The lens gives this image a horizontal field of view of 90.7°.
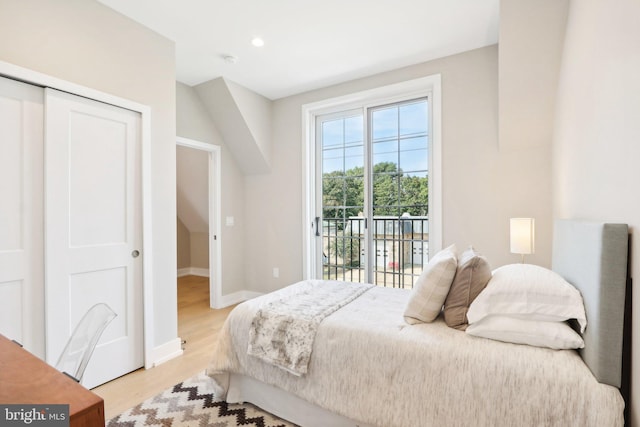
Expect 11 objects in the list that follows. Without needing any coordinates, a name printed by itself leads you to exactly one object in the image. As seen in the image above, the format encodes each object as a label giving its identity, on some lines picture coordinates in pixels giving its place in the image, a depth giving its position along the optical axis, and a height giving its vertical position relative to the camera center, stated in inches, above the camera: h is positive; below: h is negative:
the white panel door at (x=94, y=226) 81.3 -3.9
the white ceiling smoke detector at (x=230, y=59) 121.6 +59.6
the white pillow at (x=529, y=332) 52.2 -20.8
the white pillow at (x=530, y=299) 53.2 -15.4
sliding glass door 135.1 +8.6
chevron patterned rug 72.5 -48.5
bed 44.4 -27.0
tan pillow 64.3 -16.7
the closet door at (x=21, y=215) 73.8 -0.6
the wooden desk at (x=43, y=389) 28.9 -18.0
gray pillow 62.7 -15.3
